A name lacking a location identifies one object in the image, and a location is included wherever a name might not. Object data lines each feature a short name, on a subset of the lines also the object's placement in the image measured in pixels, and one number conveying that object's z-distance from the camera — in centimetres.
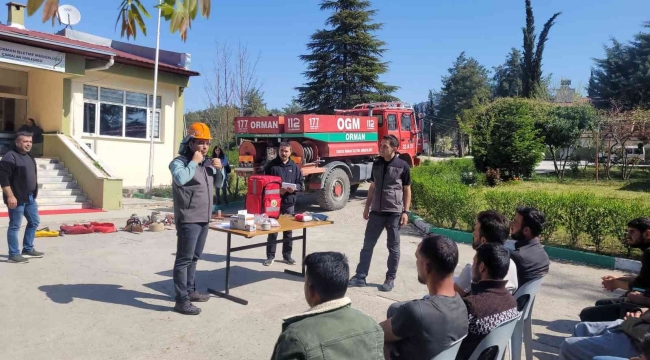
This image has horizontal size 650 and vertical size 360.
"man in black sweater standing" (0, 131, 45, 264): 605
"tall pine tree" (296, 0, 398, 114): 3164
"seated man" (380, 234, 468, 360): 235
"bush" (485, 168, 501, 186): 1780
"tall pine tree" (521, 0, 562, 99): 3641
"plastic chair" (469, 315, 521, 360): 256
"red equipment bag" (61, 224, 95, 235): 827
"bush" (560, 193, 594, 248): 761
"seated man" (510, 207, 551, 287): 356
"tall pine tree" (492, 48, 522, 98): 6631
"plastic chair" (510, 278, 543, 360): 337
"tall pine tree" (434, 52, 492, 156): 6141
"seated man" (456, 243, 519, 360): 258
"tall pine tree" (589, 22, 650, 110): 3653
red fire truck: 1120
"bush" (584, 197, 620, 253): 732
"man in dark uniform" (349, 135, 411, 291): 563
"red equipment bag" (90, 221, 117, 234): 852
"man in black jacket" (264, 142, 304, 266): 655
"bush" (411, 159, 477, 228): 905
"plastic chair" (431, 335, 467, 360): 237
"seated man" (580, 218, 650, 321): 338
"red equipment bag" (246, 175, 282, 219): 588
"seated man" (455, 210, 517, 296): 333
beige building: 1184
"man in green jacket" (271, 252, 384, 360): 181
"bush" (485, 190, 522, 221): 859
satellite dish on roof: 1512
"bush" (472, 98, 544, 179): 1830
